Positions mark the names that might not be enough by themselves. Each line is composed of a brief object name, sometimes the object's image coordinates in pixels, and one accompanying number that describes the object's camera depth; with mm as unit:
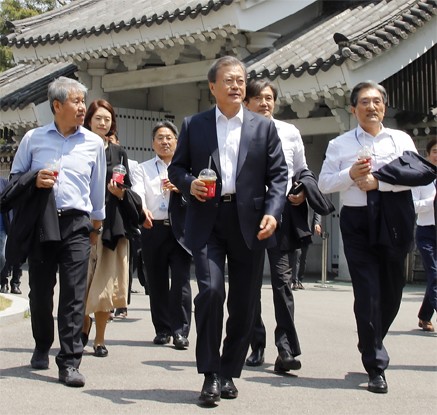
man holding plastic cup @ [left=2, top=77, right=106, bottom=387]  6703
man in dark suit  6074
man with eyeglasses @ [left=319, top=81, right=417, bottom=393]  6613
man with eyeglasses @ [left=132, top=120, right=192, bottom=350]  8734
